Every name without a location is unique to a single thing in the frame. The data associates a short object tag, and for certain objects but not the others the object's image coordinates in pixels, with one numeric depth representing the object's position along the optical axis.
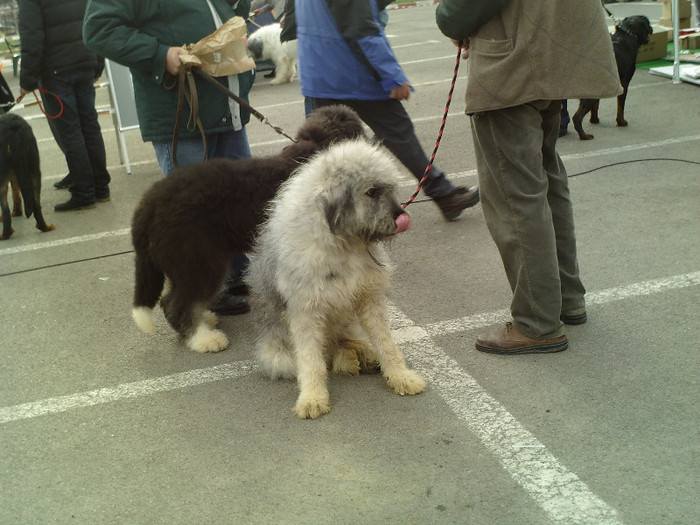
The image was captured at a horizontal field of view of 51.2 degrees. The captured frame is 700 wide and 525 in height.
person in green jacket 4.46
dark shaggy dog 4.04
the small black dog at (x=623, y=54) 7.88
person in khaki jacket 3.46
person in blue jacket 5.30
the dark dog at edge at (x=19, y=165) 6.94
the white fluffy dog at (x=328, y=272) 3.25
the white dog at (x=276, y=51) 13.51
